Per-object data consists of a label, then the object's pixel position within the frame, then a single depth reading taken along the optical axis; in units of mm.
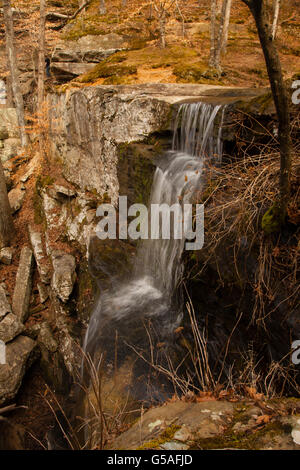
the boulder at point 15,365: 6660
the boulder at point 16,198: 12400
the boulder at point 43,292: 9359
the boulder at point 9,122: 16672
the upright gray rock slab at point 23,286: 8893
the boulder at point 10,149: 16062
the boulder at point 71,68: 12789
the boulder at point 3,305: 7920
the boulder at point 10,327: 7387
